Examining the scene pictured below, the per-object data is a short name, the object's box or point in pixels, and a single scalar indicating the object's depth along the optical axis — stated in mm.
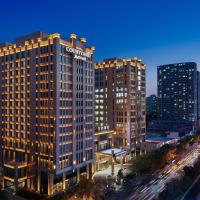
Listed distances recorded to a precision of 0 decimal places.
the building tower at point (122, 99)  137125
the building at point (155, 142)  142875
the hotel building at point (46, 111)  90125
